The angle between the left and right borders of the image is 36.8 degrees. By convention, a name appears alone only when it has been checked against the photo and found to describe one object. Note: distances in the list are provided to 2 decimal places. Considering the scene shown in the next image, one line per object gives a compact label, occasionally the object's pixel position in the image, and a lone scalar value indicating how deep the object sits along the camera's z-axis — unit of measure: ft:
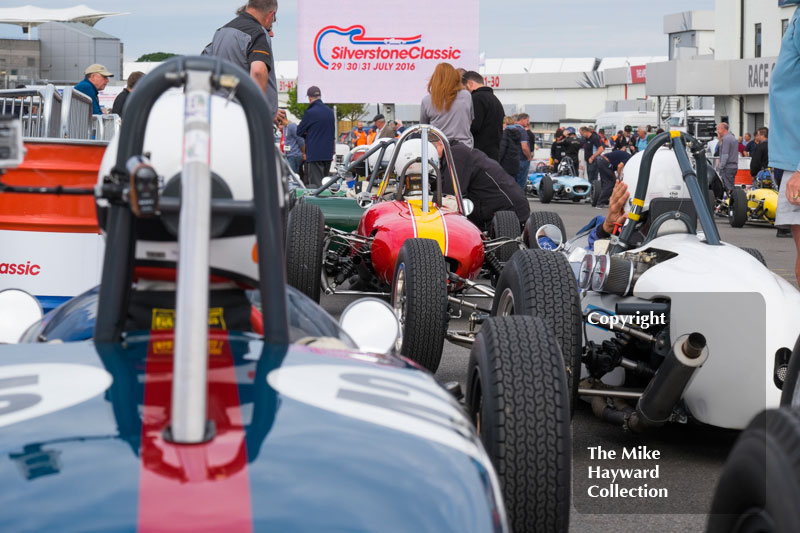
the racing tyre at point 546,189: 85.51
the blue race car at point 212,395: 5.84
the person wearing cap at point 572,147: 100.99
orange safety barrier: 19.11
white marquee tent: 334.24
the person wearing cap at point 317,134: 52.85
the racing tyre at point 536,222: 27.76
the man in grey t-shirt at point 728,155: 79.51
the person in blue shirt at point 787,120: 17.87
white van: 187.83
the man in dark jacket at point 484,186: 31.19
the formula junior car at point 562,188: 85.87
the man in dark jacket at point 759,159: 70.74
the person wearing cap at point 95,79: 38.95
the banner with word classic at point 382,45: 51.60
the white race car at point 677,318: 14.51
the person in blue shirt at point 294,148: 65.67
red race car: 19.08
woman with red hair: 34.32
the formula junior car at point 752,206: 60.95
